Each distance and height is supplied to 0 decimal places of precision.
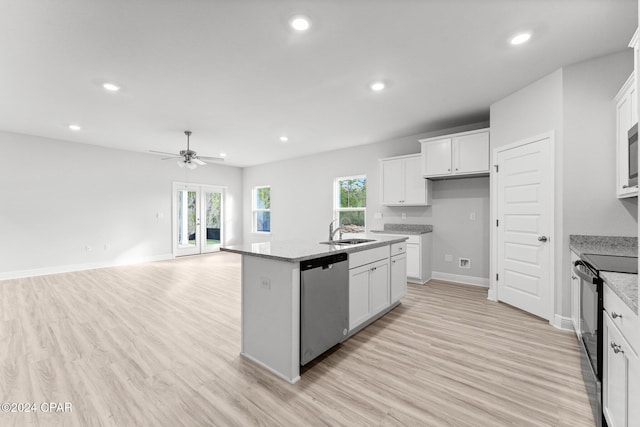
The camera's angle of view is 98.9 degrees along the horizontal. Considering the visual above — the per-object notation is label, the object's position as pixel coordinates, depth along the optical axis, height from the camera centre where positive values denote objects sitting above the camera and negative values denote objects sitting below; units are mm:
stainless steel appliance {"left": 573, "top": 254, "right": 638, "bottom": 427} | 1543 -627
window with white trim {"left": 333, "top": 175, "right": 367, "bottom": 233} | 6125 +290
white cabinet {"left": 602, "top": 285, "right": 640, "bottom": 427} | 1099 -722
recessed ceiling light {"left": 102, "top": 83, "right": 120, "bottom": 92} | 3109 +1465
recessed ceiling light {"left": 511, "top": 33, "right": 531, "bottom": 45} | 2285 +1494
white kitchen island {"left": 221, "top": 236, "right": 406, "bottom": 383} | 1993 -681
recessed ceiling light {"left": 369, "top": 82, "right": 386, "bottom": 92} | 3152 +1503
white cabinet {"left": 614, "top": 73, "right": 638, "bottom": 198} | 2170 +733
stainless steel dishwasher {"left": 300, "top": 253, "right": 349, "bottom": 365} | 2062 -740
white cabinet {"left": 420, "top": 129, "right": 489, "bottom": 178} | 4070 +932
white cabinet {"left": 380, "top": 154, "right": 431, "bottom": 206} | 4848 +576
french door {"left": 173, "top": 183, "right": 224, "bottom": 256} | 7418 -144
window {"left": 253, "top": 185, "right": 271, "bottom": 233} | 8250 +134
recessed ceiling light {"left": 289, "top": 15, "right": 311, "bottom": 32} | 2061 +1473
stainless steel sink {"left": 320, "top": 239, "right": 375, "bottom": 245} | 2898 -314
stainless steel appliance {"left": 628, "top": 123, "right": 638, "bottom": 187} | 2033 +445
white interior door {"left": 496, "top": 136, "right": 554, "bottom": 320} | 3004 -143
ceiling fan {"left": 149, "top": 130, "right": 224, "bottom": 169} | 4691 +967
